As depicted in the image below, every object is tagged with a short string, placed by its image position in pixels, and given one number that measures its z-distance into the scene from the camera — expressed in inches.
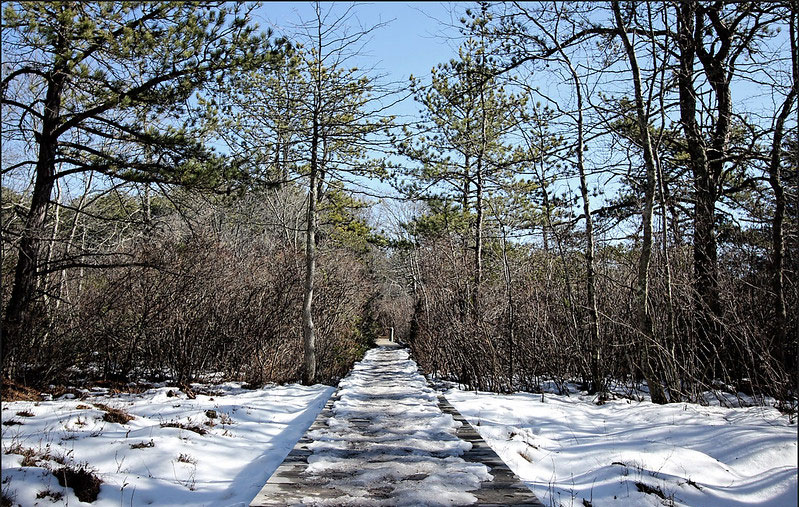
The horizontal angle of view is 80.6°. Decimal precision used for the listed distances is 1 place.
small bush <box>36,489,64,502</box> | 115.5
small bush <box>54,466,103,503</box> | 119.4
